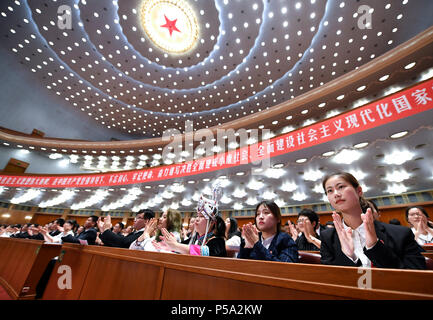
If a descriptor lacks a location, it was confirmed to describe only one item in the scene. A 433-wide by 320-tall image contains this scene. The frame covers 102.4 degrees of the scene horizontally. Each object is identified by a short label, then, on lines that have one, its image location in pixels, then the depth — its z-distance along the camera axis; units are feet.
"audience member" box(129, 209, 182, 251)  6.77
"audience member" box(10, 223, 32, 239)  16.84
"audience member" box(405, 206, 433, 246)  8.45
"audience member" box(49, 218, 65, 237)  16.05
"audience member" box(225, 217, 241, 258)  9.38
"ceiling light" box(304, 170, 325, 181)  20.16
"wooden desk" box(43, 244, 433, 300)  1.63
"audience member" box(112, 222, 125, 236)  18.54
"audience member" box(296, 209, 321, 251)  8.39
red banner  11.17
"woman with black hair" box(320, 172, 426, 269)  3.11
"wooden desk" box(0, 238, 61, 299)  7.76
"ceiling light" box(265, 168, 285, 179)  20.10
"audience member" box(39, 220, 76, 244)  12.89
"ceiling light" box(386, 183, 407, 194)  23.48
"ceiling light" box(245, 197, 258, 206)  30.87
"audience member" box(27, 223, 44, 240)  14.32
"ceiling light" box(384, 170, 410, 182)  20.11
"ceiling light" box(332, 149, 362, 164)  15.99
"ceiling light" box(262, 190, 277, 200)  27.46
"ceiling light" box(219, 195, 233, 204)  30.45
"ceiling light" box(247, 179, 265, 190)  23.58
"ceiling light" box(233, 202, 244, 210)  34.24
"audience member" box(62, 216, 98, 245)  9.09
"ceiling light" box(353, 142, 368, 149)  14.25
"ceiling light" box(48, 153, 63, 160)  44.74
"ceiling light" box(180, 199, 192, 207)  33.66
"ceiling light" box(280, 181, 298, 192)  24.04
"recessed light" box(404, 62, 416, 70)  21.82
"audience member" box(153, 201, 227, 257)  5.57
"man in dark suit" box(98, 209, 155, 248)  7.35
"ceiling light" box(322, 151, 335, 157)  15.46
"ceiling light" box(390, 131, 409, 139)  12.98
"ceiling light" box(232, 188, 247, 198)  27.27
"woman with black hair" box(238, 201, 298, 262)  4.53
